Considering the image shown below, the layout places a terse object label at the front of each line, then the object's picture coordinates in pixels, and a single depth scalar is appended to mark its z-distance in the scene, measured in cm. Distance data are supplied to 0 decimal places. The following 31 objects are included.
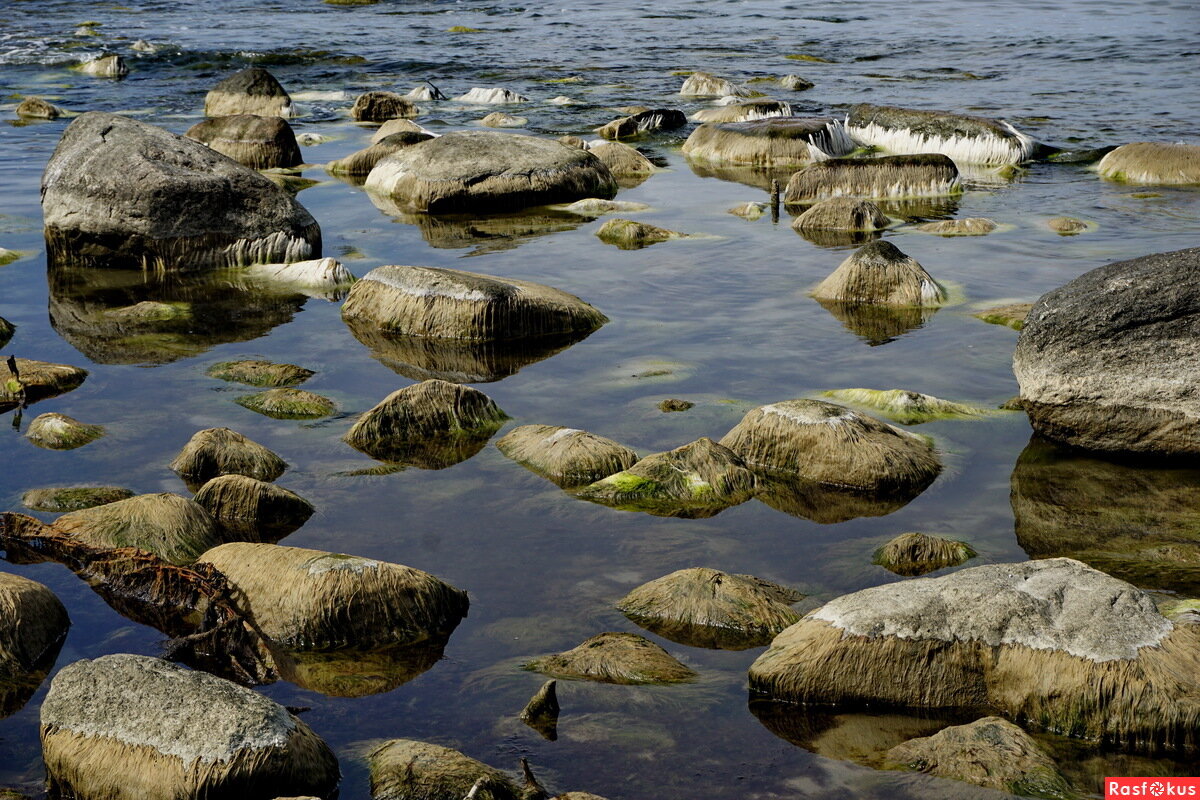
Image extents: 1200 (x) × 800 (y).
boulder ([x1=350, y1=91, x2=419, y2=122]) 2209
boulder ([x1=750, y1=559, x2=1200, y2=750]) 487
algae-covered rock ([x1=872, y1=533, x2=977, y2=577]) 632
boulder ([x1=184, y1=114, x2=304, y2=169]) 1730
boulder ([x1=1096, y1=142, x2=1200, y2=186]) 1590
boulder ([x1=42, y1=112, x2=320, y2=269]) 1182
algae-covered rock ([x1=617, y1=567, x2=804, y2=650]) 567
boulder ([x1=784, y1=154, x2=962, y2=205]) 1544
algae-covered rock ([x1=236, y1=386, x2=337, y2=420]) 841
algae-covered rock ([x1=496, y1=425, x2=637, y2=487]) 737
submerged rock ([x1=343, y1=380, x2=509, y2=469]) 784
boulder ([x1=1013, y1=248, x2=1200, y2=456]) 750
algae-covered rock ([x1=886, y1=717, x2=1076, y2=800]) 454
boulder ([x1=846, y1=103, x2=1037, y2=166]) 1745
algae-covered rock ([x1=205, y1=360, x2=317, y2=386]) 907
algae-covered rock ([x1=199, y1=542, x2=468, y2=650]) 561
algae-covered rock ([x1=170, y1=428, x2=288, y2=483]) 732
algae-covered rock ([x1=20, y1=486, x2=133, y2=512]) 693
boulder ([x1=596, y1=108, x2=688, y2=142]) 2023
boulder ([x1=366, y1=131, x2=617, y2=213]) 1474
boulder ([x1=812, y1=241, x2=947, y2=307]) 1091
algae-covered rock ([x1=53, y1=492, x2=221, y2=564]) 632
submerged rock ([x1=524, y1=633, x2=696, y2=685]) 532
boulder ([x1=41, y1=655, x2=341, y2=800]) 438
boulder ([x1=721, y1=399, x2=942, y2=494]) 730
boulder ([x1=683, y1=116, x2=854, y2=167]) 1772
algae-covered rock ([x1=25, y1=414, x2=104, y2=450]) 783
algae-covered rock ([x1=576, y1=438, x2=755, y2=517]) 709
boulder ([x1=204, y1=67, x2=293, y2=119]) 2197
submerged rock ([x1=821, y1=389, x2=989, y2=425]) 832
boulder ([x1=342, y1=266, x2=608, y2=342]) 990
